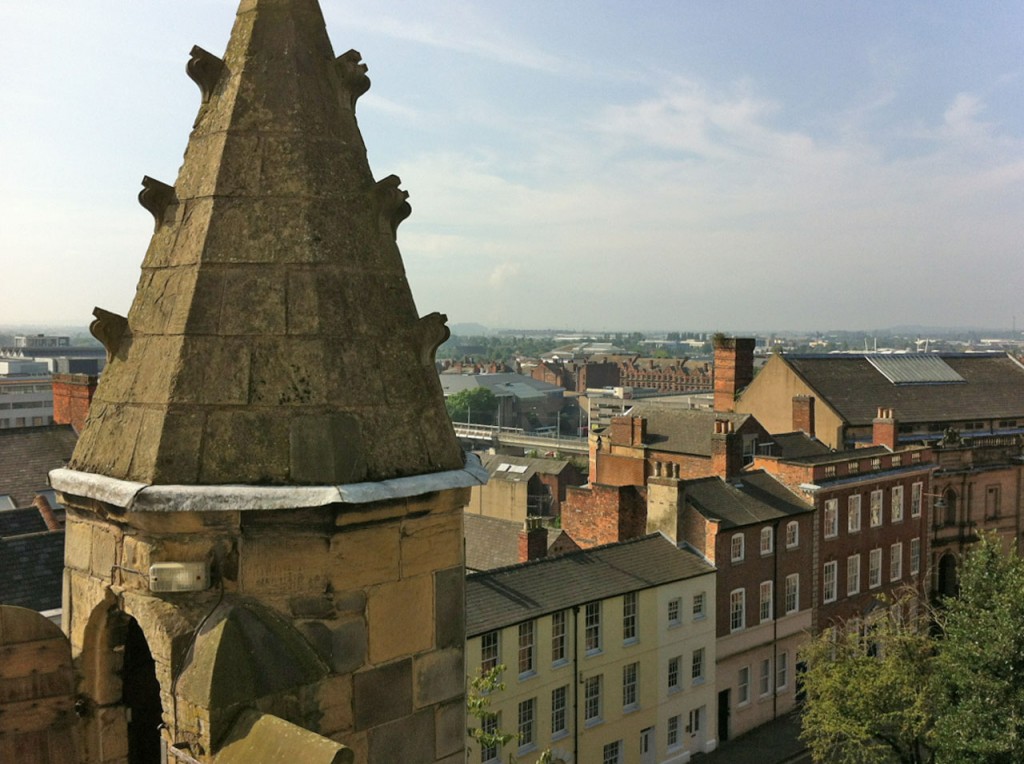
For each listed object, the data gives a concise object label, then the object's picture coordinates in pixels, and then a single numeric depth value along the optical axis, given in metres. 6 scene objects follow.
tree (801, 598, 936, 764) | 25.50
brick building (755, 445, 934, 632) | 37.22
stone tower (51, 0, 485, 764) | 4.23
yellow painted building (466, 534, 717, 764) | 24.81
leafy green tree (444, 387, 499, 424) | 137.88
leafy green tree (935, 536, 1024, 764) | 22.11
